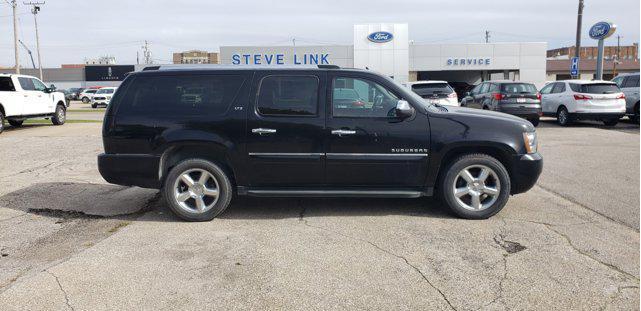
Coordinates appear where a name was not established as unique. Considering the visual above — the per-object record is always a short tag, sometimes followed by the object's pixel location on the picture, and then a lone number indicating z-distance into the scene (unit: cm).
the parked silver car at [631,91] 1823
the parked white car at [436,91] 1683
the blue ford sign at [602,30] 2530
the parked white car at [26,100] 1662
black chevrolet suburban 577
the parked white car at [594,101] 1705
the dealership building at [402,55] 3472
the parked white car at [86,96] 5359
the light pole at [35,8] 5266
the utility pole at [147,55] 8881
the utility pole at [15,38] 4135
